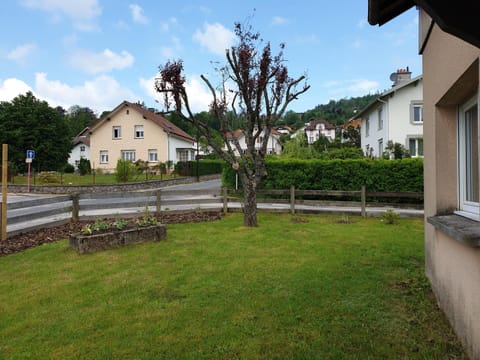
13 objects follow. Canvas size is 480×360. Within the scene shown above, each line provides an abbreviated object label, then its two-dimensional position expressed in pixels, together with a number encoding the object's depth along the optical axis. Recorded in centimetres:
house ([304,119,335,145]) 8700
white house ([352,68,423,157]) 2202
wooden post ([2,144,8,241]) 762
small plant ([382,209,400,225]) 1030
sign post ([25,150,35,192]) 2101
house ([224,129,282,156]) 5880
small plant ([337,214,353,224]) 1062
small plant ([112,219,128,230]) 748
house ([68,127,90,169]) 5130
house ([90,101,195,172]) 3575
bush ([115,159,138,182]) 2492
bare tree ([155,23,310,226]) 984
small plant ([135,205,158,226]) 792
